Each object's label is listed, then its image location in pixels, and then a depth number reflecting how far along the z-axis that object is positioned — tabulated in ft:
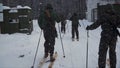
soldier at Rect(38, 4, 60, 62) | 17.53
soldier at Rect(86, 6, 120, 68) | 13.11
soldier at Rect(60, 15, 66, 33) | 40.04
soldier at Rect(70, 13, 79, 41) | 29.83
